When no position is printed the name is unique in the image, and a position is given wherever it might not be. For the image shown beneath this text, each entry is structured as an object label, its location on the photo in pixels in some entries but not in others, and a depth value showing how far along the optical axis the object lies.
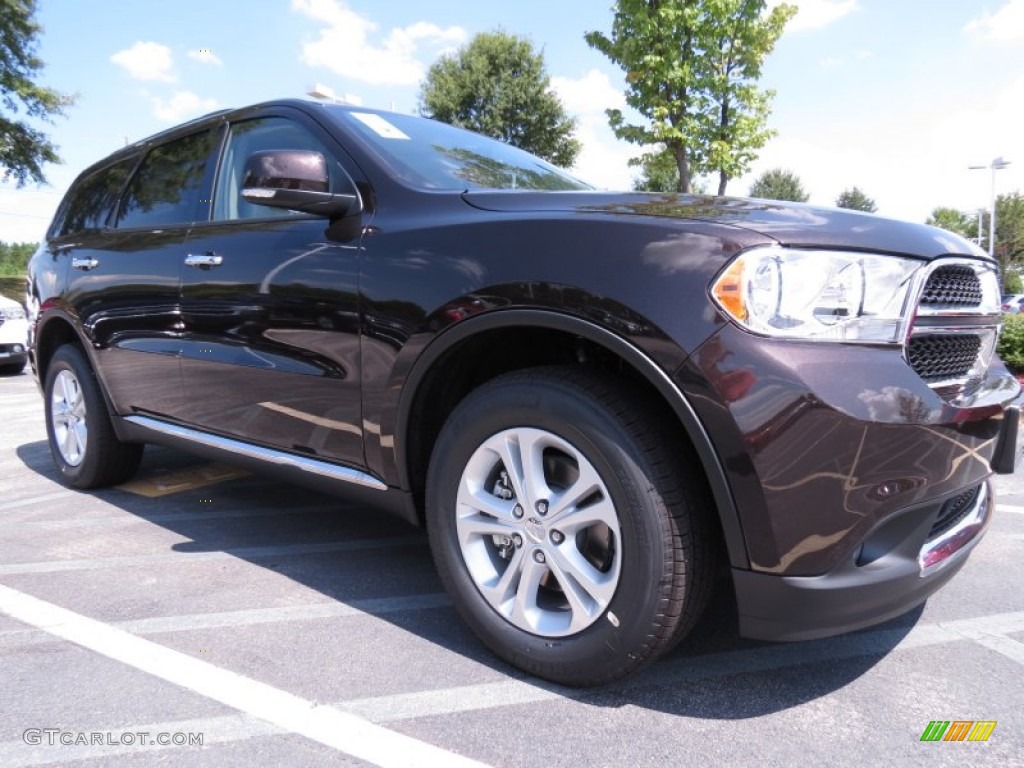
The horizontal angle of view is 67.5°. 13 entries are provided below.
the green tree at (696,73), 13.34
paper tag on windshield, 2.83
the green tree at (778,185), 50.97
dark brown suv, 1.70
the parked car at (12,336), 10.44
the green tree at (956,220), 52.16
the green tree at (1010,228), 44.97
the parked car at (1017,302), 30.92
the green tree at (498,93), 29.14
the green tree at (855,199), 57.68
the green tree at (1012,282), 48.31
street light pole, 23.28
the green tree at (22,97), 22.28
